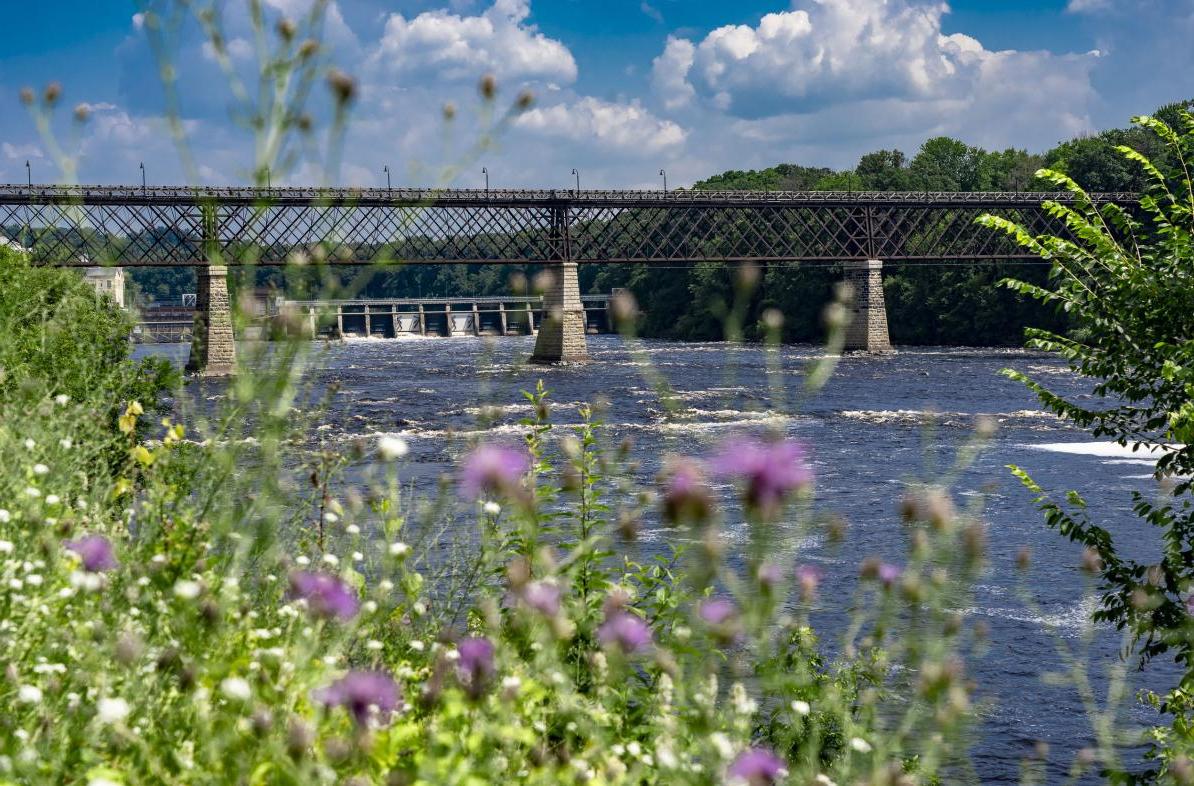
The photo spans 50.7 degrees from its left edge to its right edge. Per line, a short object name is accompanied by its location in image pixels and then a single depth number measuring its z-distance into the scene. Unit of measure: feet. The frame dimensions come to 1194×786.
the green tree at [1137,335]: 30.19
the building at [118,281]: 387.77
